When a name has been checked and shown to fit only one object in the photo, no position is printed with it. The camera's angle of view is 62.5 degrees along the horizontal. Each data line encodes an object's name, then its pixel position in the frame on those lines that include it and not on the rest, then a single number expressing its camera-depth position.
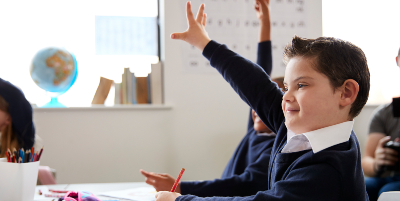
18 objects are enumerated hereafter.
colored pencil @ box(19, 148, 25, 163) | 0.88
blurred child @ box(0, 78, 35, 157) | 1.38
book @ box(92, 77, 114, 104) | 2.22
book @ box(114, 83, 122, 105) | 2.24
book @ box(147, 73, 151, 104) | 2.28
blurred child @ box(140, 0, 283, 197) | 1.10
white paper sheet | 1.01
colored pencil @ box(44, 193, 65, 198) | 1.04
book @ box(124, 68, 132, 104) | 2.22
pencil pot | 0.86
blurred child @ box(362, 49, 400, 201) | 1.91
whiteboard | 2.37
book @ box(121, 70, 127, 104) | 2.24
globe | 2.01
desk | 1.17
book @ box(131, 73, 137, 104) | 2.22
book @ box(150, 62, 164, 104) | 2.29
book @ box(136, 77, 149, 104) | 2.25
